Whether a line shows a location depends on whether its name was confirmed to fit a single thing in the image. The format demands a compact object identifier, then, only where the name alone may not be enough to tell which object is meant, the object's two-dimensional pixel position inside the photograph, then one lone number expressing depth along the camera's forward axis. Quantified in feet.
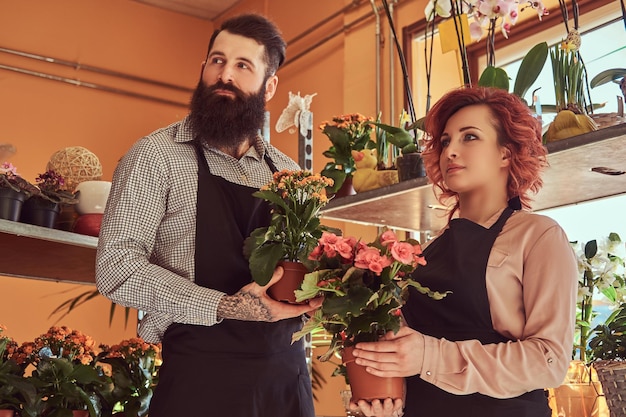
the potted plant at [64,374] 7.20
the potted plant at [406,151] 8.09
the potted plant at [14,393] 6.84
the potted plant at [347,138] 9.48
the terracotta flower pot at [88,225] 8.29
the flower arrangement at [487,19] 7.55
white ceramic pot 8.53
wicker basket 6.25
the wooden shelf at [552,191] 6.25
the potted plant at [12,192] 7.46
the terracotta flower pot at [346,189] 9.30
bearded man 5.71
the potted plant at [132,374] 7.79
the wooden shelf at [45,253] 7.55
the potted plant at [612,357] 6.30
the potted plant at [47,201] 7.80
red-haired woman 4.83
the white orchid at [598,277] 7.45
